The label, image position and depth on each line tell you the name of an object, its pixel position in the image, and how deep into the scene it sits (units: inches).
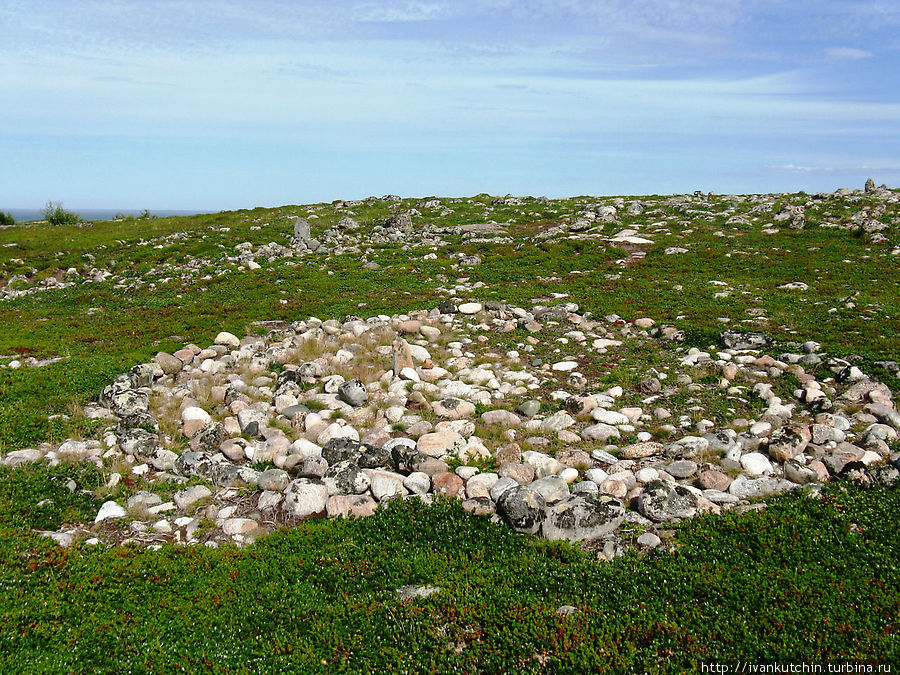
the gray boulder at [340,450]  426.0
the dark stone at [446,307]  820.6
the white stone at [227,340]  712.2
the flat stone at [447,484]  386.9
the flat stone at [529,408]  515.7
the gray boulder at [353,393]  535.8
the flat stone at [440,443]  435.2
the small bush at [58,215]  2338.8
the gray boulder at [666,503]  350.6
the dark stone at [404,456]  415.8
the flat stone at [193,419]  481.4
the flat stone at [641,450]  434.9
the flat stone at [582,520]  339.9
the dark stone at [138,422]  477.4
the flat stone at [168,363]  625.8
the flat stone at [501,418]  491.2
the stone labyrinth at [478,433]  366.0
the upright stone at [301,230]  1444.4
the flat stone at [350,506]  369.7
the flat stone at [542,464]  410.0
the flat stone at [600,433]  465.9
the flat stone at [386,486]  386.6
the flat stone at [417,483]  390.9
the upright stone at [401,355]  605.6
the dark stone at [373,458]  420.8
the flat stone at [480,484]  381.7
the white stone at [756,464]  399.9
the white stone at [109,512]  363.3
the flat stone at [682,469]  400.8
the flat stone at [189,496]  380.8
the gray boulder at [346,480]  394.3
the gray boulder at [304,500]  373.7
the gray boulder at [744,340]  649.6
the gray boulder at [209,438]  457.1
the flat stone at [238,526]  354.6
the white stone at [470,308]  820.0
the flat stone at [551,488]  377.1
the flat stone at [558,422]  484.7
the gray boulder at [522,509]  344.5
